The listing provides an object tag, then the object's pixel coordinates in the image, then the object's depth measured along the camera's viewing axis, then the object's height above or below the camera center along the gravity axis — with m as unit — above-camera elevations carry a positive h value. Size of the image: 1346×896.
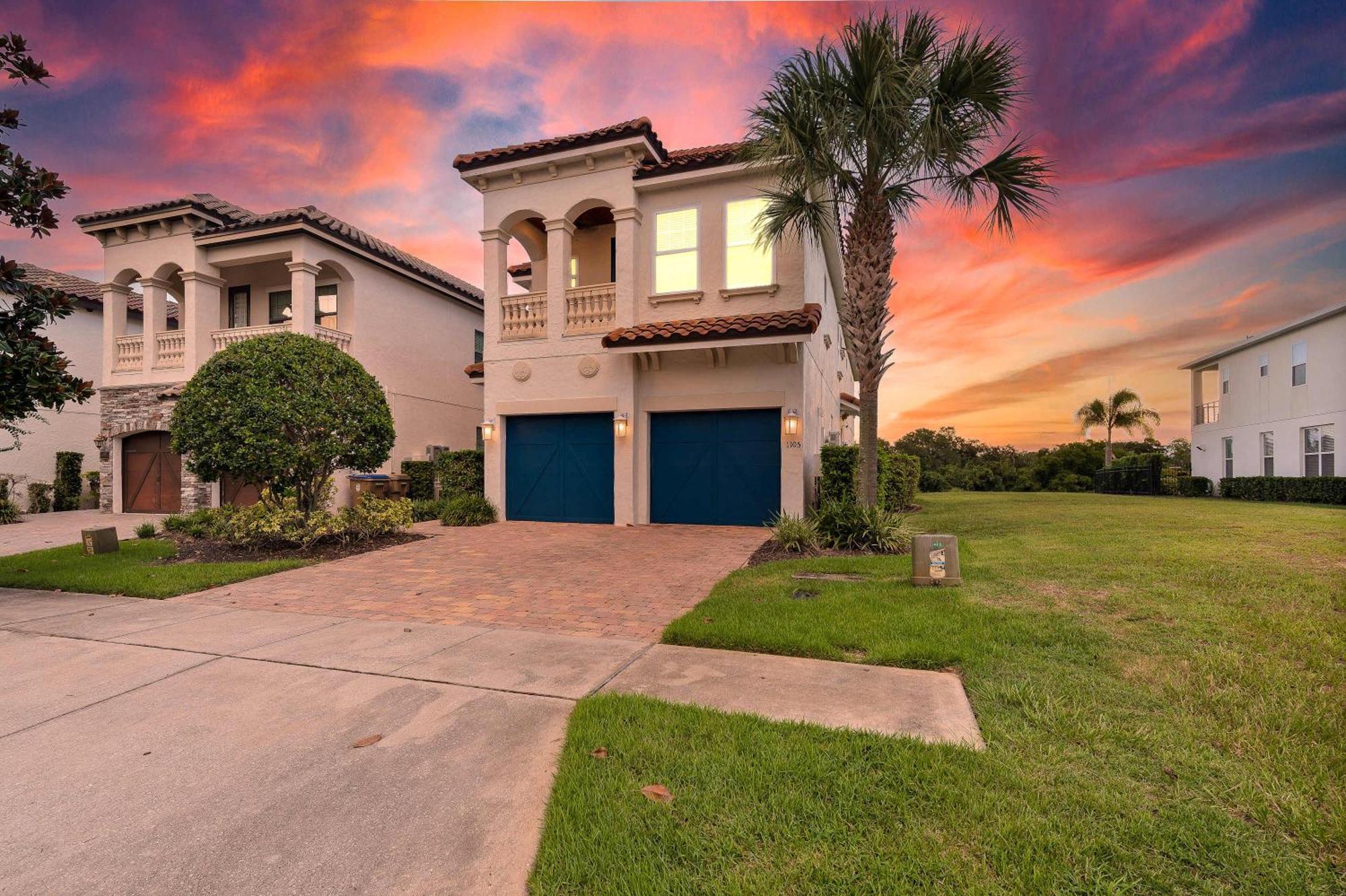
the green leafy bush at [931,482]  31.28 -1.01
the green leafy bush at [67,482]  18.32 -0.41
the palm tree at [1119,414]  35.38 +2.99
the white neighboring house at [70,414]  17.92 +1.83
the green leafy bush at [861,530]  8.93 -1.06
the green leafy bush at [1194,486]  24.95 -1.11
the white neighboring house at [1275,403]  19.11 +2.24
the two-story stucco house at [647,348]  12.27 +2.56
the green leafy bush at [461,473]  14.64 -0.16
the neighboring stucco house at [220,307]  15.91 +4.85
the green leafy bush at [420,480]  16.48 -0.36
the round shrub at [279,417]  9.02 +0.83
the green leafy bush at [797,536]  8.95 -1.14
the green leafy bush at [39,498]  17.55 -0.85
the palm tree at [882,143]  8.62 +5.19
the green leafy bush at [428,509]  14.17 -1.06
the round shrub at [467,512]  13.02 -1.04
